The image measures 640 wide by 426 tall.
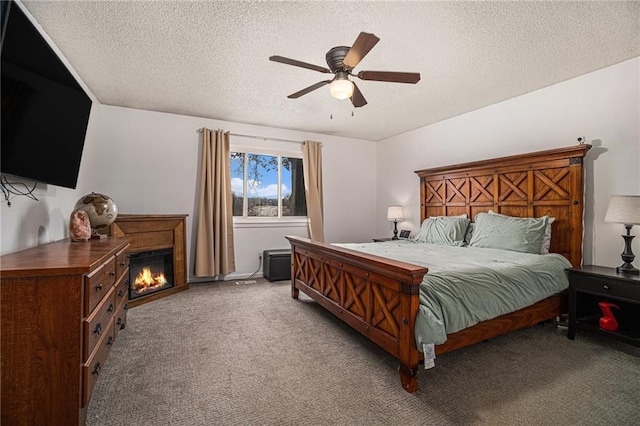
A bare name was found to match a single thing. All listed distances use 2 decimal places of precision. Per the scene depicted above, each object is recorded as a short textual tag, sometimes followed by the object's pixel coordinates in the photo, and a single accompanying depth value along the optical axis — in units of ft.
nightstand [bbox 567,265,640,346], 7.64
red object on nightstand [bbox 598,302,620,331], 8.15
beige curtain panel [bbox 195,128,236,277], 14.65
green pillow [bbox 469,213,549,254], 10.11
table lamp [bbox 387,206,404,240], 16.55
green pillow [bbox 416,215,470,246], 12.53
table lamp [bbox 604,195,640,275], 7.86
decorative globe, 8.49
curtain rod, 15.97
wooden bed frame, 6.37
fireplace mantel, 11.57
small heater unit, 15.30
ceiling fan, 6.92
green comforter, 6.23
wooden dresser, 4.17
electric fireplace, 11.70
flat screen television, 5.02
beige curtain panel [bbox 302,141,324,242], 17.39
